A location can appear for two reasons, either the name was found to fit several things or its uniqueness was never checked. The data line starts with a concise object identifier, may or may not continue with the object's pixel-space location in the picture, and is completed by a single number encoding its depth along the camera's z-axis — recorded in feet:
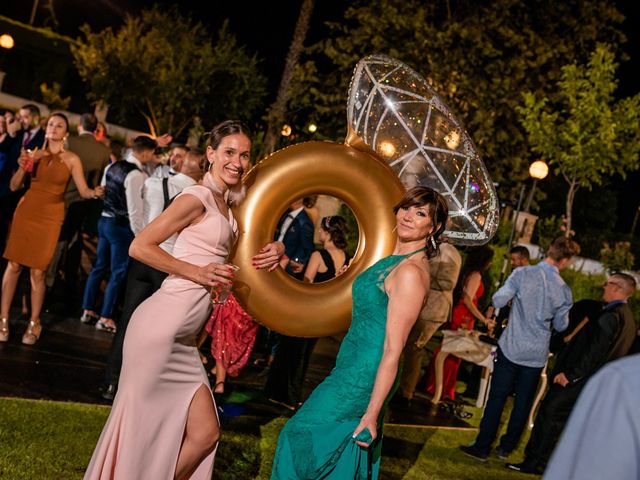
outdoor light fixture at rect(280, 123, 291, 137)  81.76
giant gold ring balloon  12.97
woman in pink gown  10.30
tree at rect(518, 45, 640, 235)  69.26
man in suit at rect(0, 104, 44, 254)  29.63
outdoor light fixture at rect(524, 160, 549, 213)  52.19
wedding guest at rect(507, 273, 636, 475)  20.92
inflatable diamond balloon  15.17
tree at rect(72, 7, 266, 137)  106.73
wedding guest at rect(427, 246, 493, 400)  28.60
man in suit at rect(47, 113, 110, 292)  29.22
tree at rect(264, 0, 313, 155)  71.97
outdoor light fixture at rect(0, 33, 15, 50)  67.46
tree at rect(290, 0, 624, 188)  66.18
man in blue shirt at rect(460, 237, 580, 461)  21.59
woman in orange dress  21.22
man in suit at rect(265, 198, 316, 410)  22.16
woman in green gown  10.07
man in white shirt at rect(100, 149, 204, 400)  18.24
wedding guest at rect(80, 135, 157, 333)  23.85
